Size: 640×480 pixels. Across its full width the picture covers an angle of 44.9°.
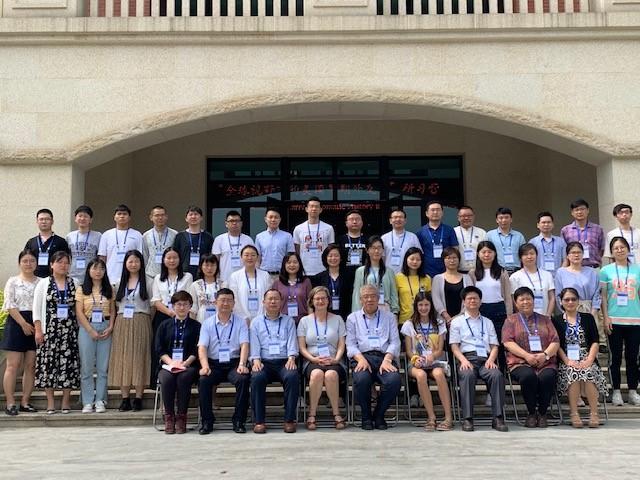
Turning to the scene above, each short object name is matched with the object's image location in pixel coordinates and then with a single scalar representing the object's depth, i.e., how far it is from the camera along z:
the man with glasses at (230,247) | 7.87
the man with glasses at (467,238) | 7.74
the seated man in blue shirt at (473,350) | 6.50
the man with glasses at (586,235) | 7.85
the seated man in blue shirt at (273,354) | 6.51
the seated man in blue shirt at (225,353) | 6.52
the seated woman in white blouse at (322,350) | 6.57
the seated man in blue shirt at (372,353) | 6.54
